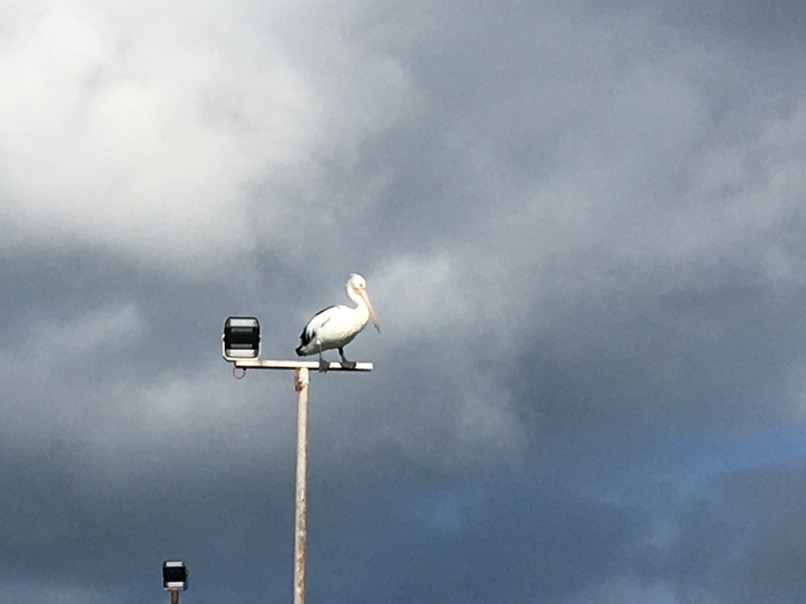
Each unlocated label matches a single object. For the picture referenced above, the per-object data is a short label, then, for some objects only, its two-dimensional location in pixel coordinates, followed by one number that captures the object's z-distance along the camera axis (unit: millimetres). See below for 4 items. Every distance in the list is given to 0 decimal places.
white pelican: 29453
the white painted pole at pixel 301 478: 27219
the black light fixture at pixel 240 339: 26984
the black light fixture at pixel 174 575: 35406
